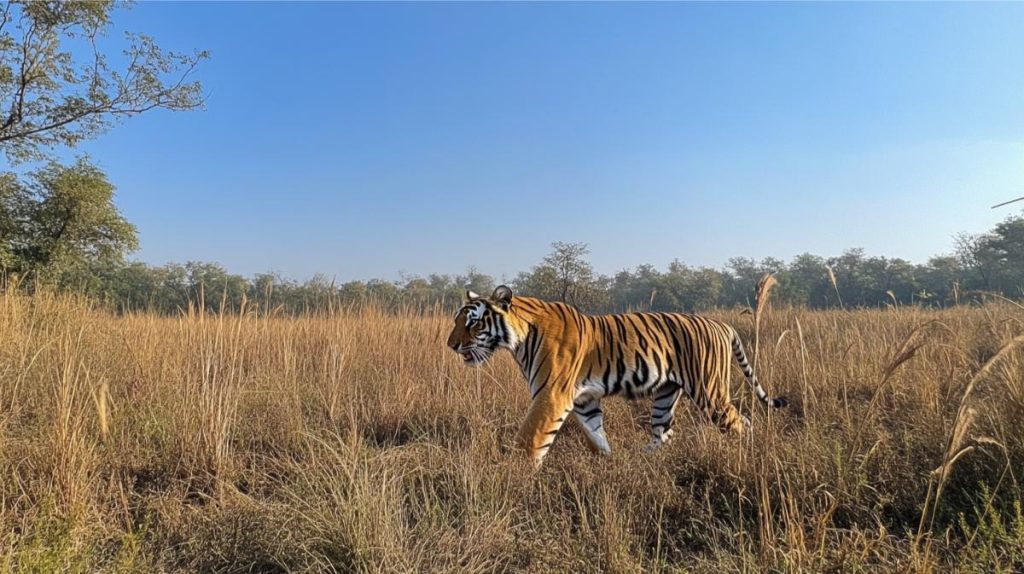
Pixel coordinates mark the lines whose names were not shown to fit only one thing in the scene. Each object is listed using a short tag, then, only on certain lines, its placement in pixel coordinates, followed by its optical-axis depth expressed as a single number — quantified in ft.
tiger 11.09
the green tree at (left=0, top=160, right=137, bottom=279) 58.34
